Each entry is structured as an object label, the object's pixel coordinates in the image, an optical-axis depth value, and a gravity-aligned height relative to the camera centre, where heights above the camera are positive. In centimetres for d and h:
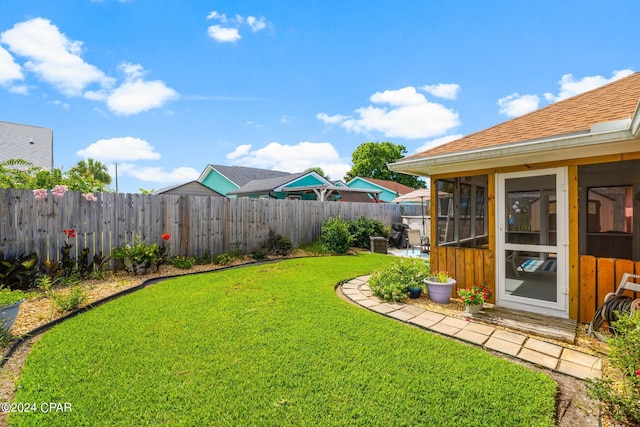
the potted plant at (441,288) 447 -113
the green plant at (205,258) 755 -113
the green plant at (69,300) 393 -118
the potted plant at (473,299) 393 -114
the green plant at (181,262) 696 -113
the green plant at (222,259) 760 -116
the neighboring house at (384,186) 2675 +290
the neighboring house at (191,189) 1820 +176
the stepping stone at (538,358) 265 -137
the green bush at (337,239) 969 -78
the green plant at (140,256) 612 -88
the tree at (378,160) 3906 +769
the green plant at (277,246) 904 -95
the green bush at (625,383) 181 -114
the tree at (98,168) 3114 +549
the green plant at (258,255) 845 -116
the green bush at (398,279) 461 -109
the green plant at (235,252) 827 -104
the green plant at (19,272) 471 -94
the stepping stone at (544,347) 288 -137
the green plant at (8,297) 318 -95
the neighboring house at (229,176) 2142 +322
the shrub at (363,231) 1078 -56
